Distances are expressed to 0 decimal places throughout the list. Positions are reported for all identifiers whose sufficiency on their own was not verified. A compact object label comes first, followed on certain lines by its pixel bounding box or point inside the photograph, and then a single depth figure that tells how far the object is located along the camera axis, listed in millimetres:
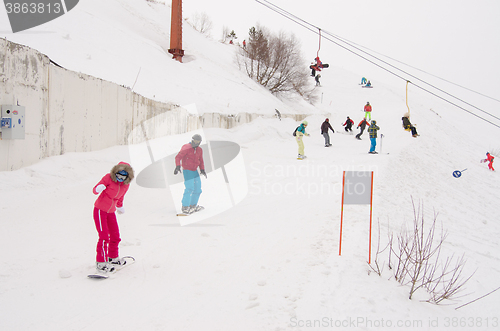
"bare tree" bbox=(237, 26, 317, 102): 30406
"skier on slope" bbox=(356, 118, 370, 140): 21562
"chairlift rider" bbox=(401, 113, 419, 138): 19859
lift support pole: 23875
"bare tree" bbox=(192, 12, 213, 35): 55675
